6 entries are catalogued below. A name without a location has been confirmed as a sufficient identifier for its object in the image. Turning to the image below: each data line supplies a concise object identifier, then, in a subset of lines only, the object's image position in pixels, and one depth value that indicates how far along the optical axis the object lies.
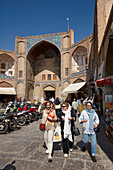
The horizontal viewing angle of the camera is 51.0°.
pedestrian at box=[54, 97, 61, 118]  5.55
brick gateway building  18.66
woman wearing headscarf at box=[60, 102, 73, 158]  2.95
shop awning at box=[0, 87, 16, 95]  18.85
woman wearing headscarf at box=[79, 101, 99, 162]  2.88
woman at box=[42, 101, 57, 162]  2.88
